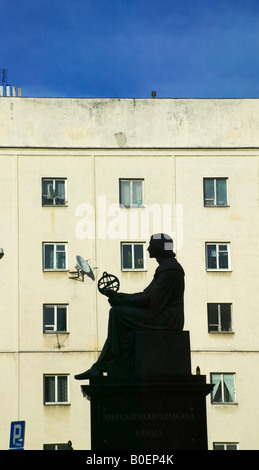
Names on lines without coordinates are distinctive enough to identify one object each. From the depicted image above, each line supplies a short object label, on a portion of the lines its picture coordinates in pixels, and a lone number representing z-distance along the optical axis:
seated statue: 19.31
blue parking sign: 29.39
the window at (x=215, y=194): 42.12
